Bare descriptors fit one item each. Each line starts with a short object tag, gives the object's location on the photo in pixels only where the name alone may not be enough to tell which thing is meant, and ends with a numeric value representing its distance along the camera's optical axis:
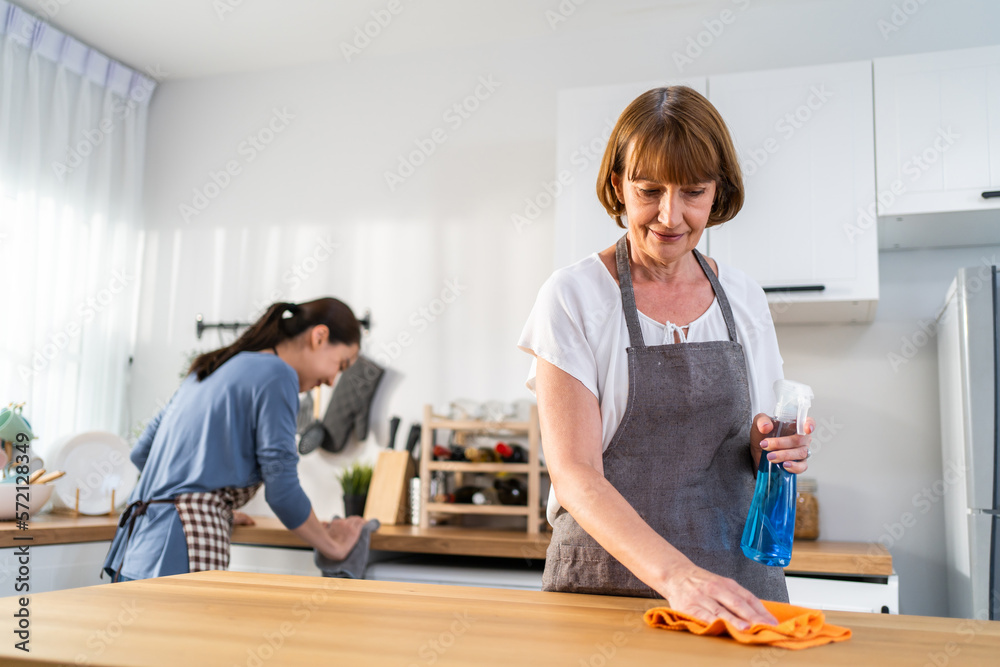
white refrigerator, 1.91
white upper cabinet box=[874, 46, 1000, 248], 2.24
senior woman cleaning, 1.11
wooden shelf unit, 2.56
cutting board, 2.70
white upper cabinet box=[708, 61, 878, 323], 2.34
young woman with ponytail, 1.89
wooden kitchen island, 0.69
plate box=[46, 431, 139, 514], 2.68
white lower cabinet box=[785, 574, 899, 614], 2.04
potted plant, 2.81
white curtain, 2.94
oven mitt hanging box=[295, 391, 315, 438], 3.09
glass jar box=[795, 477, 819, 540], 2.47
